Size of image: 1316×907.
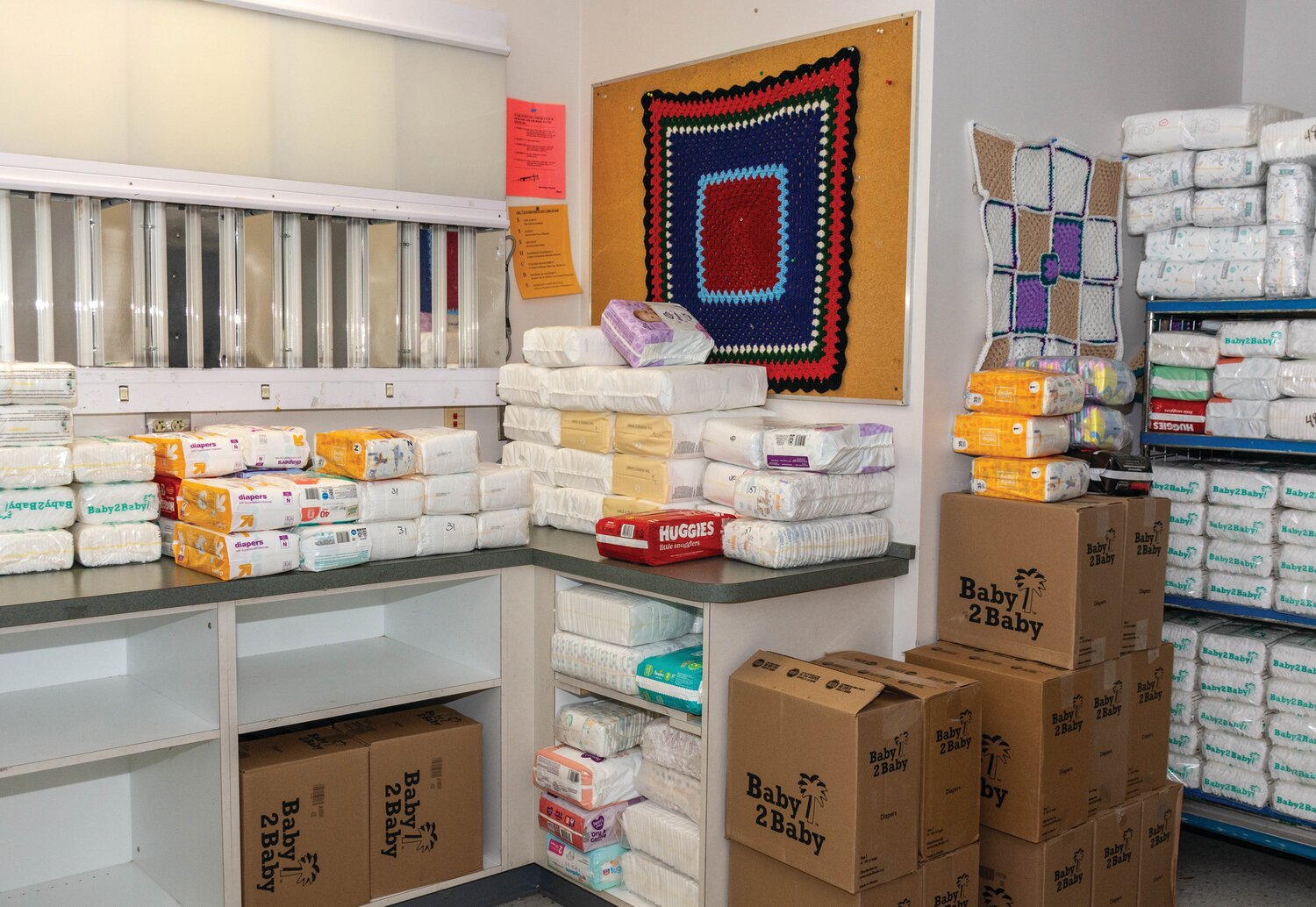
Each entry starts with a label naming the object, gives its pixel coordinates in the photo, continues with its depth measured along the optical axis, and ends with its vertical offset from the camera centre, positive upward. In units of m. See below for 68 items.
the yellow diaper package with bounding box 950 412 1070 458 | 2.85 -0.17
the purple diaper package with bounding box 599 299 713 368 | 3.17 +0.07
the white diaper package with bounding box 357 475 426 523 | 2.80 -0.34
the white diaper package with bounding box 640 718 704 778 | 2.76 -0.93
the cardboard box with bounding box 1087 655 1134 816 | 2.83 -0.90
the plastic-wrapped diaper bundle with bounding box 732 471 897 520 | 2.79 -0.32
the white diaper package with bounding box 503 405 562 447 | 3.42 -0.19
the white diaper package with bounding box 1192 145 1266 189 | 3.26 +0.57
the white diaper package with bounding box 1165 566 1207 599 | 3.43 -0.64
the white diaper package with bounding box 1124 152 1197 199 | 3.37 +0.57
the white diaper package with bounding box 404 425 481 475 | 2.91 -0.23
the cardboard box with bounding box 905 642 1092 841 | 2.65 -0.88
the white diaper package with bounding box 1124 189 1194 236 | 3.39 +0.46
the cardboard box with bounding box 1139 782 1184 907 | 2.99 -1.24
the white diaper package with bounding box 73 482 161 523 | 2.65 -0.34
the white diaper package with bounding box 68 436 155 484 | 2.63 -0.24
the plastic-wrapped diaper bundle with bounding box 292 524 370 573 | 2.68 -0.44
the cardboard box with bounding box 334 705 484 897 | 2.84 -1.10
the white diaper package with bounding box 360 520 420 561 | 2.80 -0.44
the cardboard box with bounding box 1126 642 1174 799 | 2.98 -0.91
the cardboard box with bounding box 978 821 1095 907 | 2.68 -1.18
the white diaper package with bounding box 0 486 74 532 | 2.53 -0.34
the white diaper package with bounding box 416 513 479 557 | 2.90 -0.44
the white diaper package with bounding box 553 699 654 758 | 2.91 -0.92
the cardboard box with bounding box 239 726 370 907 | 2.64 -1.08
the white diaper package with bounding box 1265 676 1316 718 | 3.18 -0.90
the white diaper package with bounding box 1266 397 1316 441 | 3.17 -0.14
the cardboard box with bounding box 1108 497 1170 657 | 2.90 -0.51
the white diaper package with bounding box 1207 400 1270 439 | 3.28 -0.14
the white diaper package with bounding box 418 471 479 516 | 2.91 -0.34
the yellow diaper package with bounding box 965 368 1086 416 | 2.85 -0.07
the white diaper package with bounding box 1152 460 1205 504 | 3.41 -0.34
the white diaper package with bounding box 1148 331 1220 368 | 3.38 +0.06
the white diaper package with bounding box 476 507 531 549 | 3.02 -0.44
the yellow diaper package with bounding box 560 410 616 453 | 3.25 -0.20
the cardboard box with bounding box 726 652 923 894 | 2.35 -0.85
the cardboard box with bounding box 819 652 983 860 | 2.49 -0.85
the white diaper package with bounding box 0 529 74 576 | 2.52 -0.43
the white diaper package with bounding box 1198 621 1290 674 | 3.27 -0.79
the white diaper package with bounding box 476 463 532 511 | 3.02 -0.33
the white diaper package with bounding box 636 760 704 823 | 2.73 -1.02
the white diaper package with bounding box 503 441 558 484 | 3.44 -0.29
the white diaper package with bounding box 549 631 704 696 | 2.82 -0.74
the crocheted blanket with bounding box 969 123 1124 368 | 3.07 +0.33
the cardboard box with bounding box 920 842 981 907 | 2.50 -1.12
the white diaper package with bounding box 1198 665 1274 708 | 3.28 -0.90
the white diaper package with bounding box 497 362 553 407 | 3.42 -0.07
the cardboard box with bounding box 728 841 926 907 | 2.40 -1.11
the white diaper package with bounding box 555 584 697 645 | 2.85 -0.64
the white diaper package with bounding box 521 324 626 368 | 3.27 +0.04
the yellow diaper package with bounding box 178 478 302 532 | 2.58 -0.33
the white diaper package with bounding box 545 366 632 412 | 3.22 -0.07
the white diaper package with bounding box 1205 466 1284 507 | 3.27 -0.33
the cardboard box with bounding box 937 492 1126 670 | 2.73 -0.51
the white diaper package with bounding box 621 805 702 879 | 2.69 -1.12
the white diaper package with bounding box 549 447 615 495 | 3.27 -0.31
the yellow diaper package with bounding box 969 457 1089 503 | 2.82 -0.28
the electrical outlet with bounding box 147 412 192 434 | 3.10 -0.18
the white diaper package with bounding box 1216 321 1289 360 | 3.23 +0.08
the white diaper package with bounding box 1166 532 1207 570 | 3.41 -0.54
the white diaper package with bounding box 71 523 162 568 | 2.63 -0.43
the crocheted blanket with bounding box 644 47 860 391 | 3.12 +0.43
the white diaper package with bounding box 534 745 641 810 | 2.88 -1.04
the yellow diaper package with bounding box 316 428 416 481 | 2.81 -0.23
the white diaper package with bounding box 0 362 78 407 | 2.55 -0.06
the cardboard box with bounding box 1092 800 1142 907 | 2.84 -1.21
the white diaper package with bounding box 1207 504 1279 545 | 3.27 -0.44
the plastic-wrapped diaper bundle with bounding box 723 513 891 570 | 2.76 -0.43
